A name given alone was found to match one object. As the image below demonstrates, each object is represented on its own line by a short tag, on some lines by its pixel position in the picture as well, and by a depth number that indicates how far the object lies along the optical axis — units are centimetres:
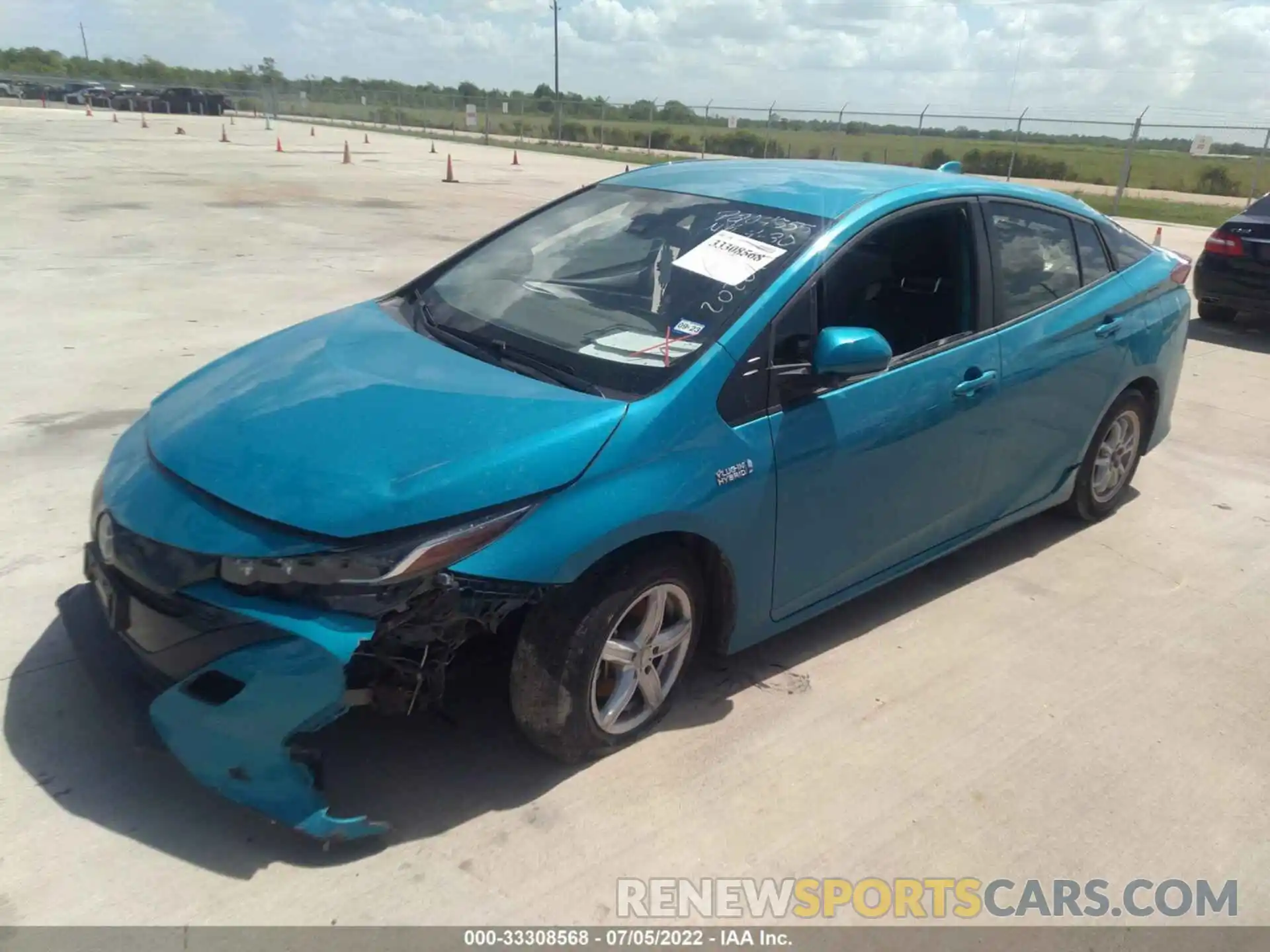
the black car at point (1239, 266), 888
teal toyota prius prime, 243
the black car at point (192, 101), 5144
